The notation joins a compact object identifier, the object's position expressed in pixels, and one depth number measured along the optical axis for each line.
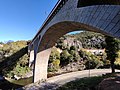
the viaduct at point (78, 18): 3.50
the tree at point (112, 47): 13.16
